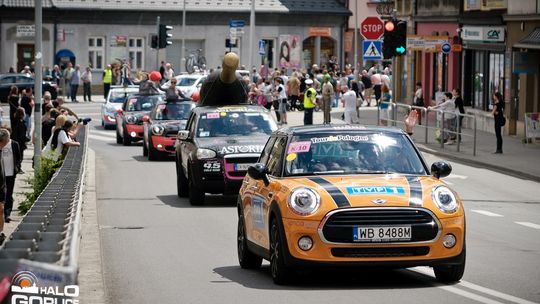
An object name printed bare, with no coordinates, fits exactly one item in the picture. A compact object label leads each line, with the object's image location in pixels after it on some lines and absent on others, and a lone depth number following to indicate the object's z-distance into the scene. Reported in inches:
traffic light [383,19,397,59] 1510.8
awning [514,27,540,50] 1579.7
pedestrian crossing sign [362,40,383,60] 1561.3
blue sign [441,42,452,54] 1897.1
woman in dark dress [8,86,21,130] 1543.7
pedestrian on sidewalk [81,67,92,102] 2699.3
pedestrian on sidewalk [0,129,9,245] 743.1
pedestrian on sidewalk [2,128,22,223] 895.7
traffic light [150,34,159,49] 2273.6
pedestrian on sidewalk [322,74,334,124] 1852.1
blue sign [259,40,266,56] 2684.5
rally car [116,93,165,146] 1622.8
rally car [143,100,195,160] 1371.8
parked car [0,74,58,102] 2500.0
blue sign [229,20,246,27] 2527.1
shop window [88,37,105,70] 3097.9
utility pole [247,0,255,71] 2455.0
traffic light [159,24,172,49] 2289.6
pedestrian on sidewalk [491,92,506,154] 1435.8
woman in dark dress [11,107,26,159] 1261.1
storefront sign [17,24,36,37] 2896.2
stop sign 1556.3
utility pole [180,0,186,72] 3024.1
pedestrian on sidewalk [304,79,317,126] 1851.6
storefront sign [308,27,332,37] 3366.1
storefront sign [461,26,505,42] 1763.0
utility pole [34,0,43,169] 1079.0
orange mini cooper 507.5
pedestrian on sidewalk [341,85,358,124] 1761.8
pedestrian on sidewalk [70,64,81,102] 2669.8
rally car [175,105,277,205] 913.5
